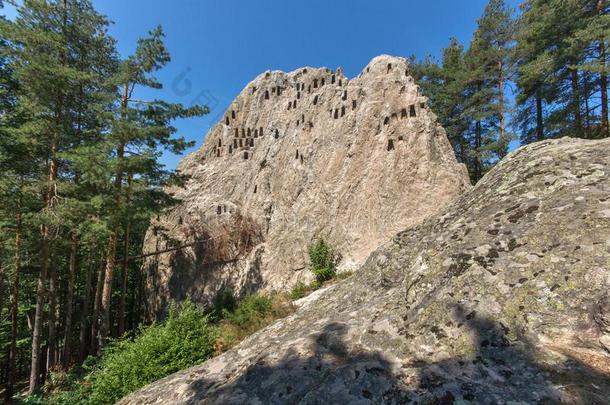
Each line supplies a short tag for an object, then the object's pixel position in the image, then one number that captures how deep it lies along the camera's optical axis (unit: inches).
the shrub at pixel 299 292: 469.8
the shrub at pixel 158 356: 234.6
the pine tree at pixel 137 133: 420.8
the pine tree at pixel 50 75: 397.7
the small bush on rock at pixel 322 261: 532.7
